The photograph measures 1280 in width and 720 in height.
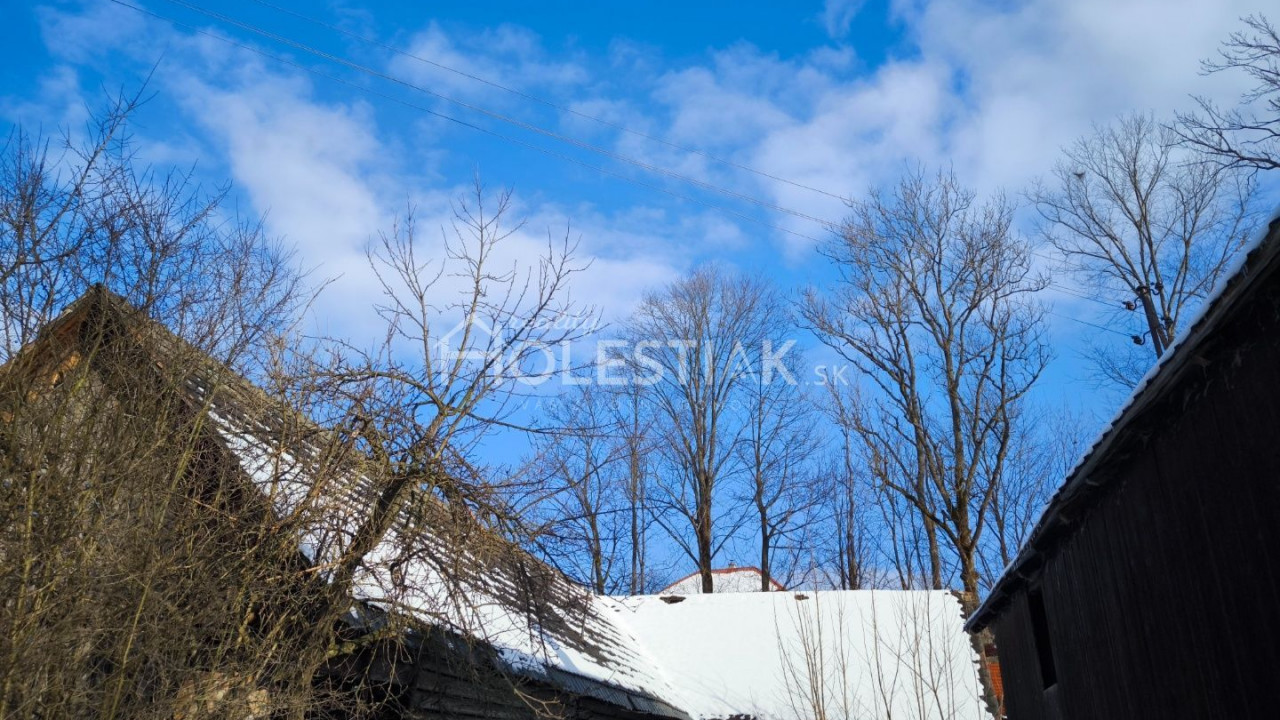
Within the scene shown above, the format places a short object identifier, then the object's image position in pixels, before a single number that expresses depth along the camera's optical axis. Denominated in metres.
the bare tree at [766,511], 29.56
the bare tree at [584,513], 7.64
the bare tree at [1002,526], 27.42
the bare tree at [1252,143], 14.62
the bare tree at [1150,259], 18.39
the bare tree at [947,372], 20.77
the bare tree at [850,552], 30.47
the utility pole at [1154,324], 17.69
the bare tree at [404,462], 6.99
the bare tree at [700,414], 28.77
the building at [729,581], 32.72
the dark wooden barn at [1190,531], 4.57
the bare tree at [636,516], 28.27
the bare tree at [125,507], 4.97
